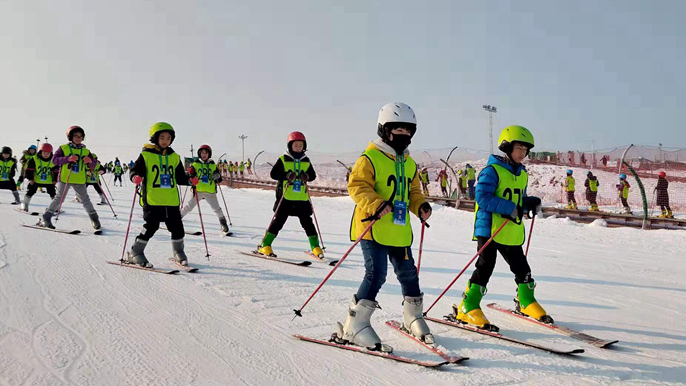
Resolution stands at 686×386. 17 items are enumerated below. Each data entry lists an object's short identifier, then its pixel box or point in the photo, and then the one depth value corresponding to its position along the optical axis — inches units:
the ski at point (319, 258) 306.2
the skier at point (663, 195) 706.7
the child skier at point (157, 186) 263.0
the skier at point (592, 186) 810.8
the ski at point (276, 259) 295.9
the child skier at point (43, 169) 530.6
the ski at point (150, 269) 254.9
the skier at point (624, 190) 757.9
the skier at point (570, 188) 830.5
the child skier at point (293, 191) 319.3
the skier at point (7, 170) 613.9
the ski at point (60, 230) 376.5
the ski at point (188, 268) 262.1
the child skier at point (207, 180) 429.1
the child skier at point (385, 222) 153.6
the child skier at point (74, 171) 385.4
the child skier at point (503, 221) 181.0
